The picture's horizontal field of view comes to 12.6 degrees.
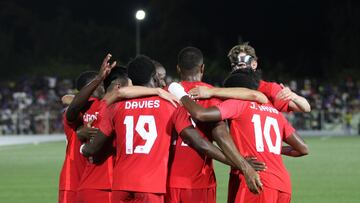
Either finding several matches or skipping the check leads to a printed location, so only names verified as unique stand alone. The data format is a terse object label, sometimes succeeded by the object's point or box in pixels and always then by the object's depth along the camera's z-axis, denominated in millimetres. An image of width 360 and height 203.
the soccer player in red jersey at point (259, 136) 13505
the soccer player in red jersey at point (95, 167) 14903
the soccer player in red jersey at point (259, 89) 13946
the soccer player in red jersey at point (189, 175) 14616
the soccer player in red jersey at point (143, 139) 13866
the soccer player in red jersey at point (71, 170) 16191
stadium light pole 69887
